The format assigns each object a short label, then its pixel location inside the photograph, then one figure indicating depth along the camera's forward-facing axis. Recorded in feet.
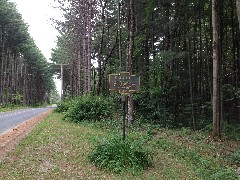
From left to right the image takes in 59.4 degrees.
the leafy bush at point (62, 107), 70.48
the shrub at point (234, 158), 24.14
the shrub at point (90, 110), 44.56
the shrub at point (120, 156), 19.76
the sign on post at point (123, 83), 22.62
